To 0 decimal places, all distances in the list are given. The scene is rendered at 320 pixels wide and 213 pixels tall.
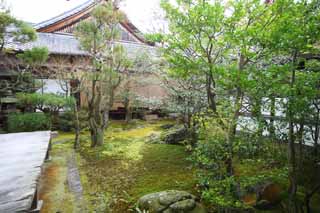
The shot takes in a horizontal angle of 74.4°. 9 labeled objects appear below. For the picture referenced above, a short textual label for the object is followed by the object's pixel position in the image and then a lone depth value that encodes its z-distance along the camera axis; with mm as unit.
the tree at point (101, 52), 5742
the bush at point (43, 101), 7670
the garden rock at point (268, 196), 3148
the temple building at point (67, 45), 8766
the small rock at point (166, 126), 10020
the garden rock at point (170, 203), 2857
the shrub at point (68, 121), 8984
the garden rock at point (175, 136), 6875
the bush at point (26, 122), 7406
